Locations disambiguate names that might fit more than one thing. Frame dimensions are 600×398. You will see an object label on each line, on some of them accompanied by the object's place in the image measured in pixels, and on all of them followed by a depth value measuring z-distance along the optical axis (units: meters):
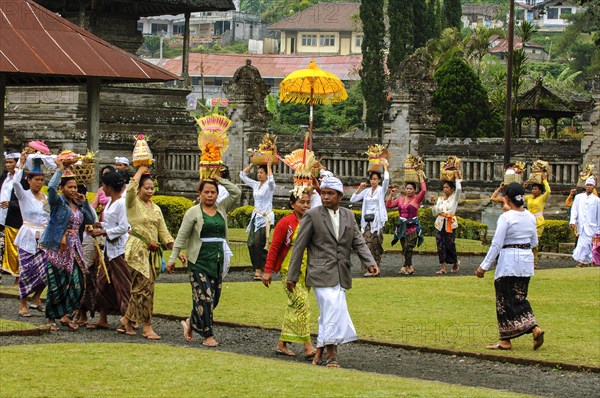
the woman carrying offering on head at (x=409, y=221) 22.25
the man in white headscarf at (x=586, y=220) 24.06
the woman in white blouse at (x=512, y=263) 14.16
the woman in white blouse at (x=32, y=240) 15.48
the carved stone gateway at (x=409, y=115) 32.56
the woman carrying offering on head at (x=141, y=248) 14.44
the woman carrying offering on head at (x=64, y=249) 14.79
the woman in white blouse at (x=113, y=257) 14.91
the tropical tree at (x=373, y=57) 61.00
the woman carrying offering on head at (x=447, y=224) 22.55
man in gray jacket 12.70
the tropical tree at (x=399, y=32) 61.12
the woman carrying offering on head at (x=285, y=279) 13.28
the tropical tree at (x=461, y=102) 42.12
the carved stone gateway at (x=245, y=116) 33.75
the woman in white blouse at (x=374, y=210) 22.16
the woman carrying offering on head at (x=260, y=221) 20.45
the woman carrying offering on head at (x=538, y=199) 22.83
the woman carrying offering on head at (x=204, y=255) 13.85
